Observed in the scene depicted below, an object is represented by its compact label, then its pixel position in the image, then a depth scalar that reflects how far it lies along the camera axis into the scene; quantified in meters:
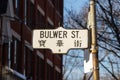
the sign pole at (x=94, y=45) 6.72
